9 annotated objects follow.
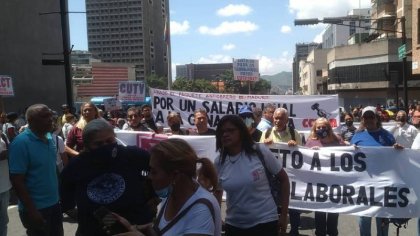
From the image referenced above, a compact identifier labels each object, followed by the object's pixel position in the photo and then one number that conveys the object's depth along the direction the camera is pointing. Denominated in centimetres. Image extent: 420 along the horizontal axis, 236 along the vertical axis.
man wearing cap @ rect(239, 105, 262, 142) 720
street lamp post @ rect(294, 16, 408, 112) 1598
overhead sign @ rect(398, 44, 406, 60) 1759
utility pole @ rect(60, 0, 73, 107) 1448
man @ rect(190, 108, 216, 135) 668
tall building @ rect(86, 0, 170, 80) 12569
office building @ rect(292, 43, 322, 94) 18182
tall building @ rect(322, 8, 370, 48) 12281
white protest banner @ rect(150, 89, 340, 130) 935
